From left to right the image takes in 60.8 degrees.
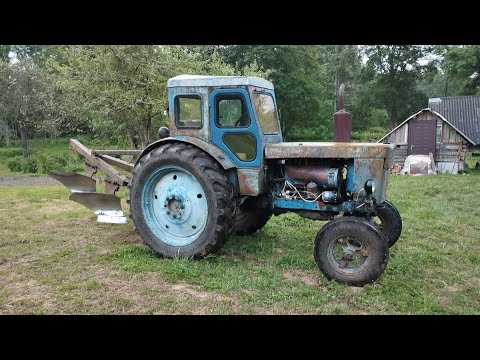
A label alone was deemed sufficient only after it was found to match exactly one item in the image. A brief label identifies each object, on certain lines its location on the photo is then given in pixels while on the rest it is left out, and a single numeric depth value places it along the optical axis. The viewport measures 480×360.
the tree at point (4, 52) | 34.72
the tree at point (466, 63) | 25.84
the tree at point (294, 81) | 30.64
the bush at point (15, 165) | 17.73
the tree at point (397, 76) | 36.66
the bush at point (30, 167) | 17.25
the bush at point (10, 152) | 24.84
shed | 18.89
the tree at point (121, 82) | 12.05
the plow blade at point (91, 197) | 6.97
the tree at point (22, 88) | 23.41
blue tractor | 5.23
